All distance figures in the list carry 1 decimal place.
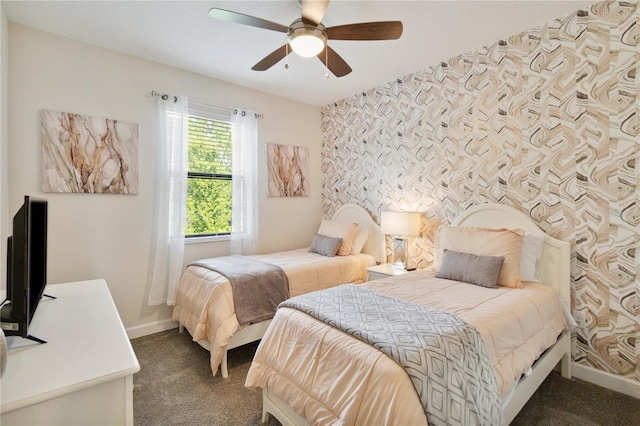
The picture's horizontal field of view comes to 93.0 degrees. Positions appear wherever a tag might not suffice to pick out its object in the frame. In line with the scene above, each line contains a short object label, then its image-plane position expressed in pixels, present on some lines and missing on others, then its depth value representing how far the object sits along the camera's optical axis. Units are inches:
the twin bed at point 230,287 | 89.4
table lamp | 119.0
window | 129.5
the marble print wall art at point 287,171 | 152.9
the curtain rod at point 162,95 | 117.3
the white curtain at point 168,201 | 117.1
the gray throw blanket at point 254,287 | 93.7
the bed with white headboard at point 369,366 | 46.8
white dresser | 33.5
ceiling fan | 70.0
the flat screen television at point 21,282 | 41.9
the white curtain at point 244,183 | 137.9
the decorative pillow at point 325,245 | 133.9
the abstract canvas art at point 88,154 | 97.9
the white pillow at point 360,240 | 140.1
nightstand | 116.1
